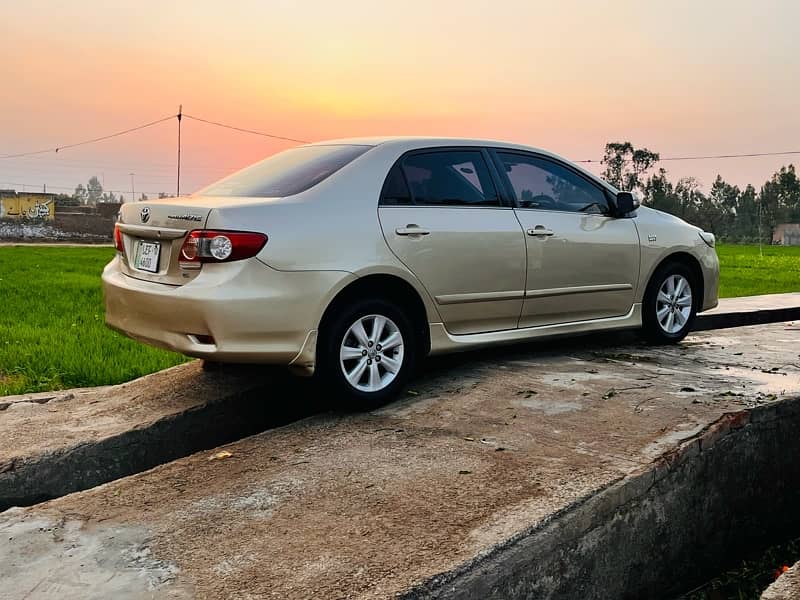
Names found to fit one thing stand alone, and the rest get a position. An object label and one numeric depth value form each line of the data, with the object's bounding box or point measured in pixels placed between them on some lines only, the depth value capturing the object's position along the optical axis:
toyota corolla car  4.11
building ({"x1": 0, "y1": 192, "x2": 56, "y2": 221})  55.79
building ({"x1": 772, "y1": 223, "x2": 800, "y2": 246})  76.69
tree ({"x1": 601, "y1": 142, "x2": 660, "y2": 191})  73.19
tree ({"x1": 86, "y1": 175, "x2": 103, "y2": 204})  99.96
